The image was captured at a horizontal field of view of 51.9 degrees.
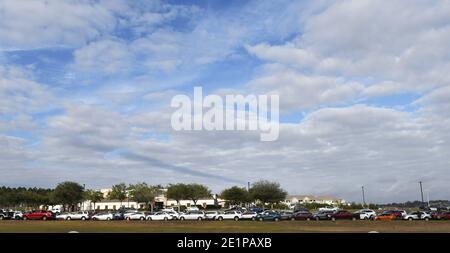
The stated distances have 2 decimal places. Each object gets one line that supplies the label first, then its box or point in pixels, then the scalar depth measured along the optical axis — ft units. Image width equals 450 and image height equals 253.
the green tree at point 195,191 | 448.16
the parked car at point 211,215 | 225.35
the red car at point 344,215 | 215.92
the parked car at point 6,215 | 249.02
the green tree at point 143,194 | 445.78
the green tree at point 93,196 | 470.80
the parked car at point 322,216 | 214.90
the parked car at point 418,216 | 210.79
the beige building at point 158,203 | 522.88
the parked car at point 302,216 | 216.13
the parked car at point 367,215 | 217.11
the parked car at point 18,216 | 245.04
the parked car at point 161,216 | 222.28
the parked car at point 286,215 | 217.56
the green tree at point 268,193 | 411.75
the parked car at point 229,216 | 227.51
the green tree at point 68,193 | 405.39
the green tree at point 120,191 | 470.96
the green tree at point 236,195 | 431.02
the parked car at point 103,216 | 234.60
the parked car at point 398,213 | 214.90
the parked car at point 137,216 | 229.47
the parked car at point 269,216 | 215.14
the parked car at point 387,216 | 212.23
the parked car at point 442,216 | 208.64
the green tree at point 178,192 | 443.73
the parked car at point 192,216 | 223.71
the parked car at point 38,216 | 243.81
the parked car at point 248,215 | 228.80
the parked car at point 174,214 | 223.71
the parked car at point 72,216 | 240.26
